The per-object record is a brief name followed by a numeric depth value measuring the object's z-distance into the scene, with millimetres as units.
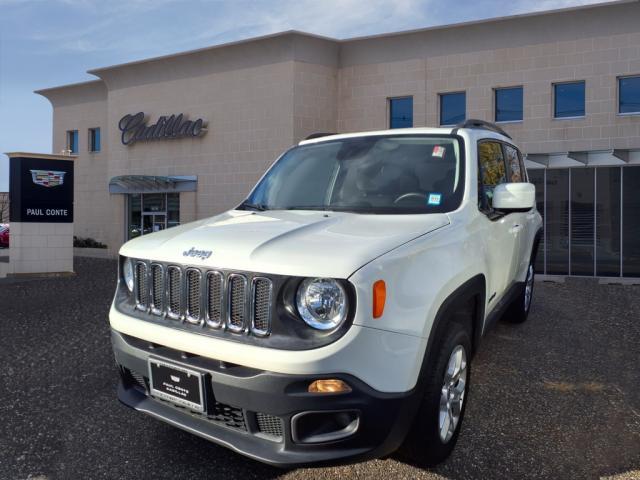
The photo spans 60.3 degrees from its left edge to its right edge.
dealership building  15547
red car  28719
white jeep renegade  2311
